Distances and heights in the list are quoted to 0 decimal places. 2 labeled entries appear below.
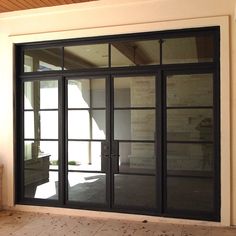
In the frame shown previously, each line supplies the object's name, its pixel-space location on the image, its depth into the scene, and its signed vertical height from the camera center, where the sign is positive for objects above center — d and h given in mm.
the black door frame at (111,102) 4102 +156
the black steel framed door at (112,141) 4418 -436
